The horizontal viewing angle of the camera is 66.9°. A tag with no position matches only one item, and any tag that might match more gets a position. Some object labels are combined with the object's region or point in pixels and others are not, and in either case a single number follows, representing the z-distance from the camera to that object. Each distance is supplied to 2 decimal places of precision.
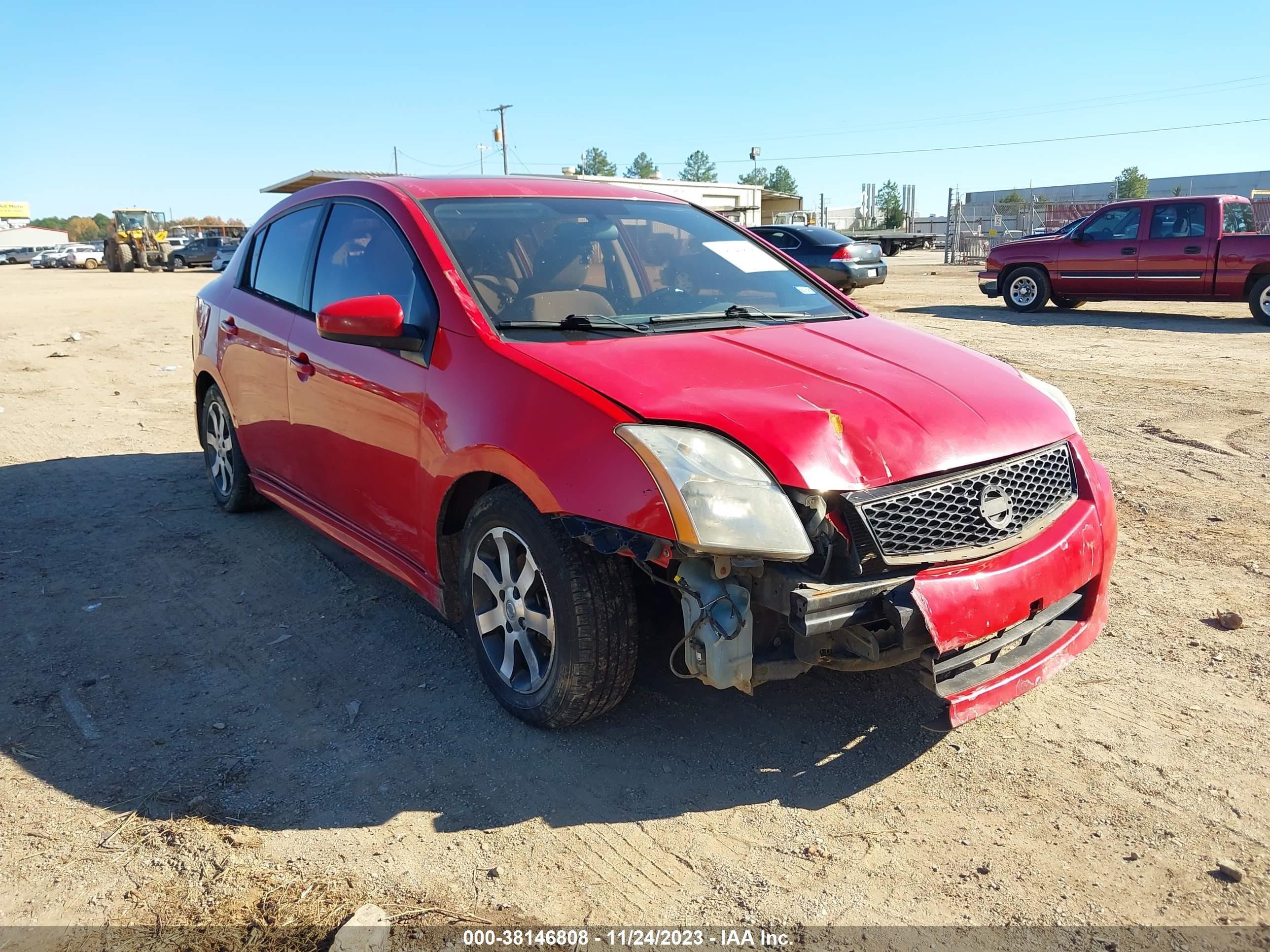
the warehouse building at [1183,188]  61.62
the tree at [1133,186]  67.06
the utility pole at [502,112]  69.81
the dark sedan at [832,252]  16.52
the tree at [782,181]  120.31
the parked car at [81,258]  54.09
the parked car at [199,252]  43.75
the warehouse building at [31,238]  94.75
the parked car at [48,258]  56.28
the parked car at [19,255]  71.88
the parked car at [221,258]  39.07
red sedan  2.54
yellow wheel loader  45.41
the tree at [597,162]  105.47
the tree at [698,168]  116.25
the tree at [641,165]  115.81
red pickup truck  13.41
